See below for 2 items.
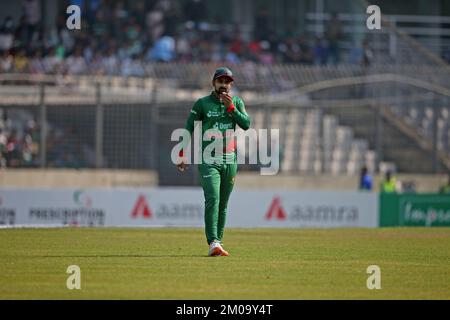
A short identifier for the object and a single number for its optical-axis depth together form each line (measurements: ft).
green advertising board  97.40
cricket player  51.03
